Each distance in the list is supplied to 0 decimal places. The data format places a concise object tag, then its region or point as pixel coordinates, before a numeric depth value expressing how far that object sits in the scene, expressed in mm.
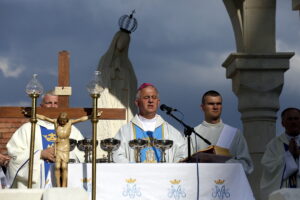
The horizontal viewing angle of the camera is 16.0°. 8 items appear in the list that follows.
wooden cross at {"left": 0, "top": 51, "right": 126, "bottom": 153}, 10494
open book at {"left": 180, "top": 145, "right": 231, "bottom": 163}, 9783
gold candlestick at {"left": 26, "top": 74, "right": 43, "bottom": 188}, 9256
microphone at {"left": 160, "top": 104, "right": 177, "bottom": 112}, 9578
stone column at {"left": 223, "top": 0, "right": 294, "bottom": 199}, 14513
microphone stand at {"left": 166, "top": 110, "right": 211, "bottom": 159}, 9599
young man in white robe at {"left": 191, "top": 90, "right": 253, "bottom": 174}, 10862
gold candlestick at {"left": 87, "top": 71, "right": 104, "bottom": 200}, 9272
